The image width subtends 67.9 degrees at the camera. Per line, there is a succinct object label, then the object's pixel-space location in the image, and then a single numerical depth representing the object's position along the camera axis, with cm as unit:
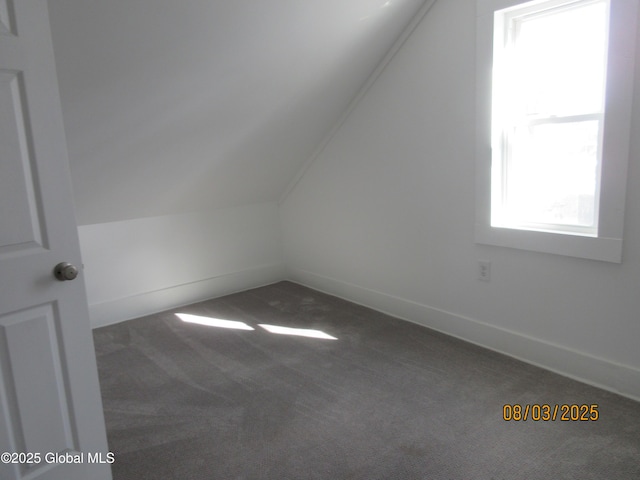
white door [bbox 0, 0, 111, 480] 162
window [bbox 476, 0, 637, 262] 228
